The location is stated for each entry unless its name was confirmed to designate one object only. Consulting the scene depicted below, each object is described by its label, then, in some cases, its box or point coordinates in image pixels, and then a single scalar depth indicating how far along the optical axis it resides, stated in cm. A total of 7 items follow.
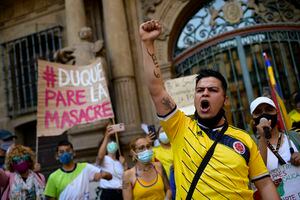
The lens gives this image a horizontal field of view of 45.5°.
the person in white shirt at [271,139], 262
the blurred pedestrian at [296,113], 457
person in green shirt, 393
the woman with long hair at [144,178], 340
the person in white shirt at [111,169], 473
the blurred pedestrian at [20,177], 374
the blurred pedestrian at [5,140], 519
